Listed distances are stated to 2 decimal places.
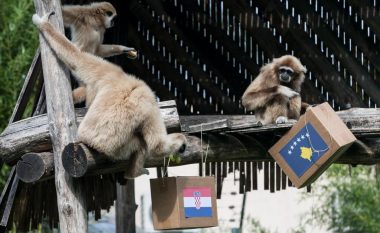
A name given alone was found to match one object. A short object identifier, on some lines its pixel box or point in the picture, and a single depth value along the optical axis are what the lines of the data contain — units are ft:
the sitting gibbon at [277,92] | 55.01
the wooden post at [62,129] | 45.68
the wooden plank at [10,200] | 52.75
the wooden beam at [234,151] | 51.83
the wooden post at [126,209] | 67.51
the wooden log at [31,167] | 45.75
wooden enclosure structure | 57.21
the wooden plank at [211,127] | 48.93
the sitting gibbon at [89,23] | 53.26
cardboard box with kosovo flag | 46.78
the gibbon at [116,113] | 44.04
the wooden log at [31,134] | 47.60
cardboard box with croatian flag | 45.44
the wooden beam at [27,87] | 52.70
